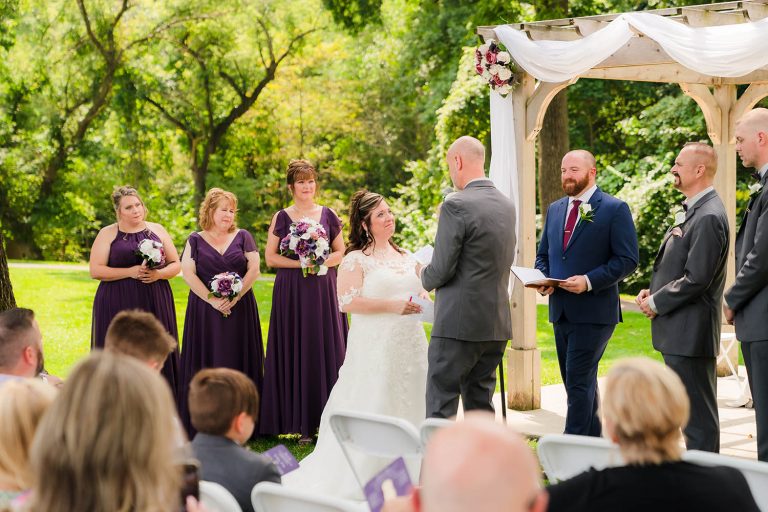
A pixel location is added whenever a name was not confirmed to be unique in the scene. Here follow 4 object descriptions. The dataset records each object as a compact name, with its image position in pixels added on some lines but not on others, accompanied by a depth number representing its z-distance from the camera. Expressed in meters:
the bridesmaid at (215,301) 6.57
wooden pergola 6.66
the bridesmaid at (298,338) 6.78
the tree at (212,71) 23.78
